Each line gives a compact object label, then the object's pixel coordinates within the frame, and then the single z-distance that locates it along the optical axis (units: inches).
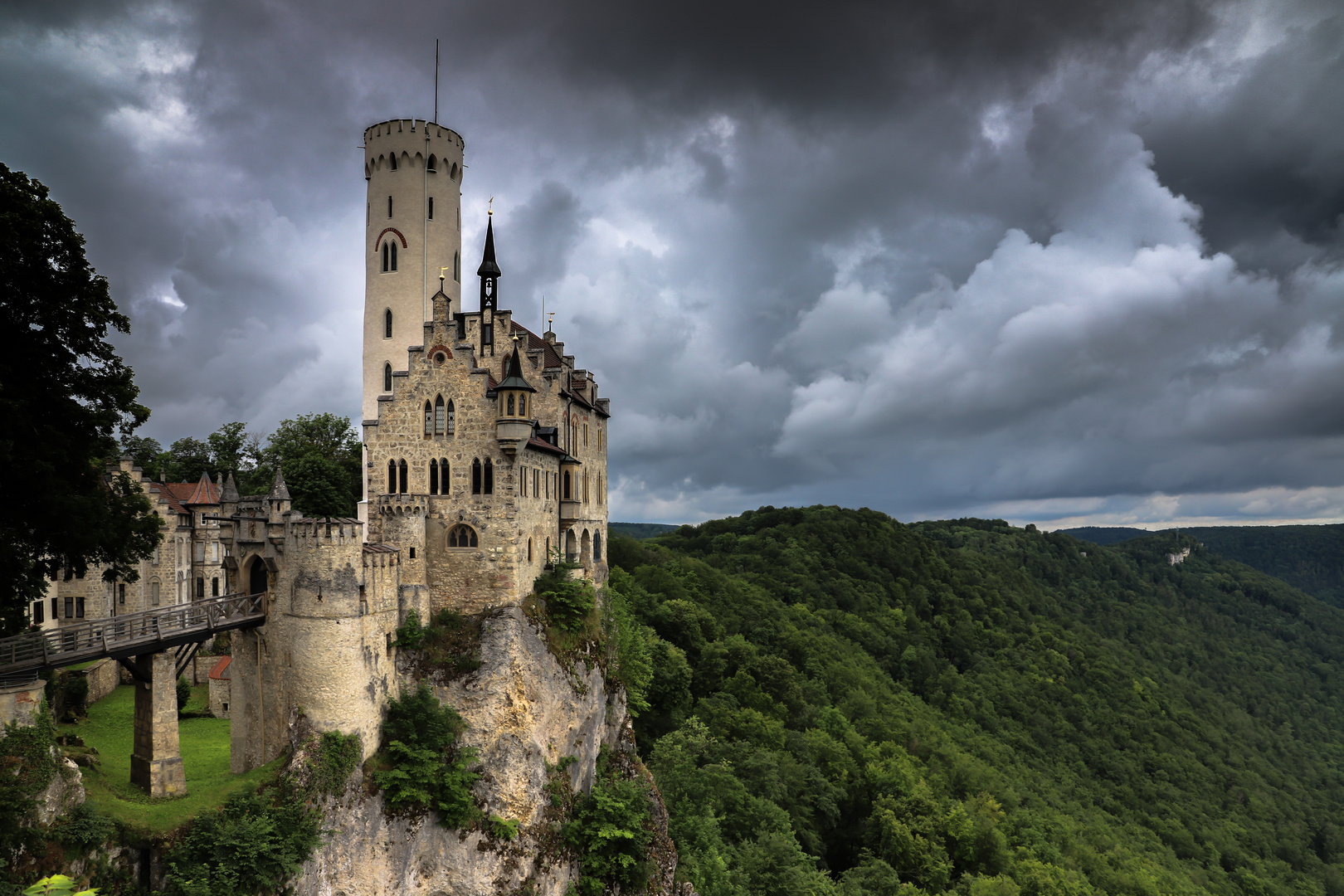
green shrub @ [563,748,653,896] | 1531.7
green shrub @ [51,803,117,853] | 989.8
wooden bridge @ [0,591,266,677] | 1075.3
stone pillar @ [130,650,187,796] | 1181.7
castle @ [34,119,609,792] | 1309.1
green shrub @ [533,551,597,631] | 1642.5
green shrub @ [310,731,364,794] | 1235.9
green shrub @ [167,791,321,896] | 1067.9
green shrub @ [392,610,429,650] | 1450.5
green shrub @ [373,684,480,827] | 1332.4
